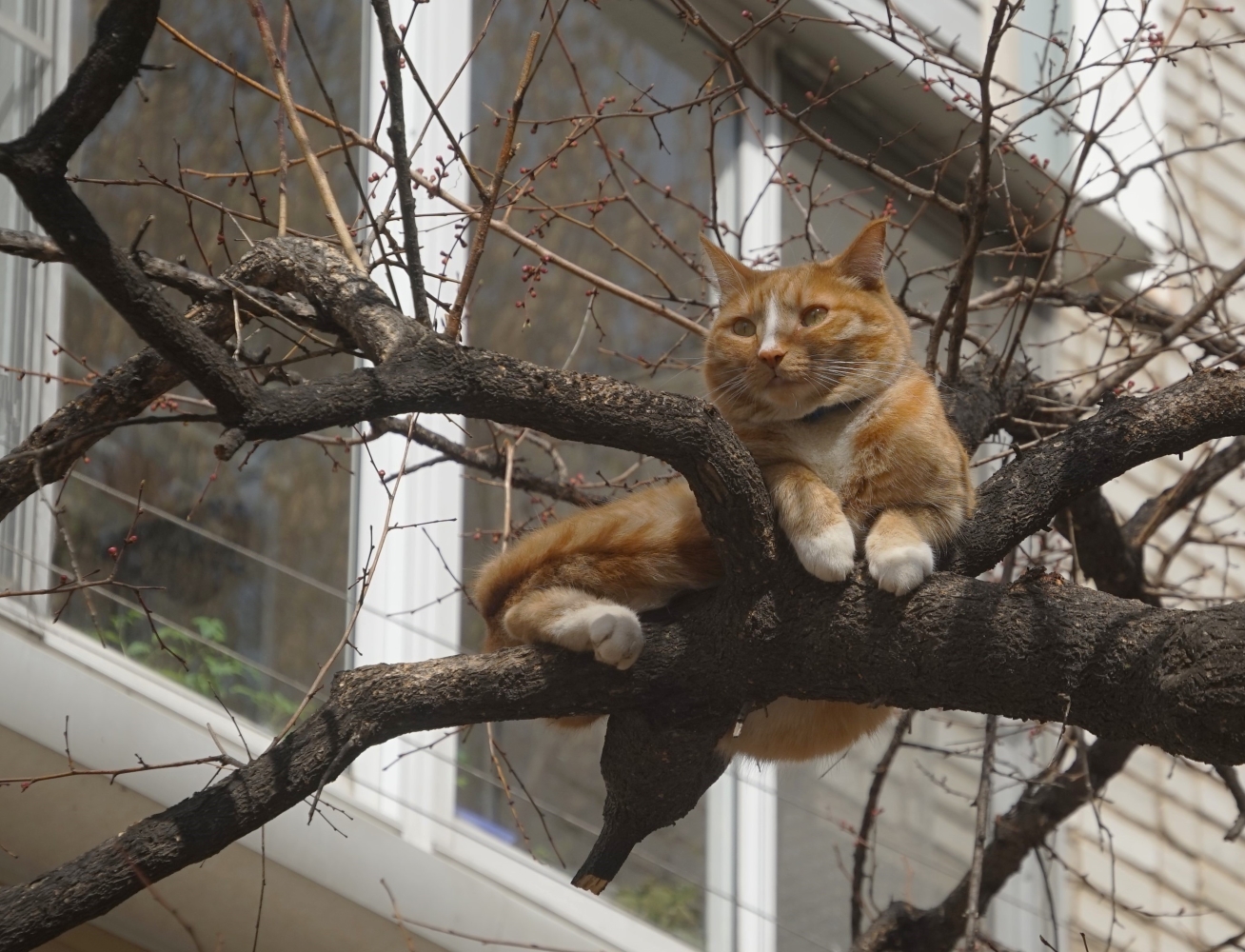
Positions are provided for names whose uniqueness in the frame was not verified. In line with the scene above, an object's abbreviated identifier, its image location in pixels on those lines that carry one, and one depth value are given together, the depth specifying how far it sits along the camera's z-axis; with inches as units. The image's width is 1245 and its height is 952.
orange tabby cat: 189.3
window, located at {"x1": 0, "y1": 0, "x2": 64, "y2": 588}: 304.3
